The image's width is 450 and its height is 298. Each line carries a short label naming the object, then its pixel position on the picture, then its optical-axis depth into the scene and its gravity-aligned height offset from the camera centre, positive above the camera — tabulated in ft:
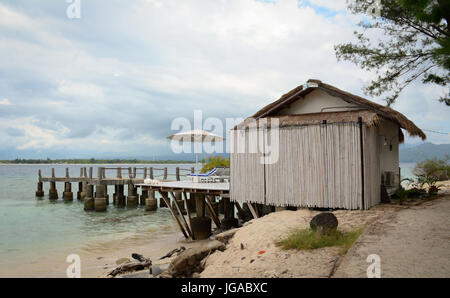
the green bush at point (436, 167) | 77.92 -3.10
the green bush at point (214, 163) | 68.95 -0.98
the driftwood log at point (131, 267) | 31.00 -10.30
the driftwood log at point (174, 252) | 38.04 -11.04
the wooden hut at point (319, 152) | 31.04 +0.50
